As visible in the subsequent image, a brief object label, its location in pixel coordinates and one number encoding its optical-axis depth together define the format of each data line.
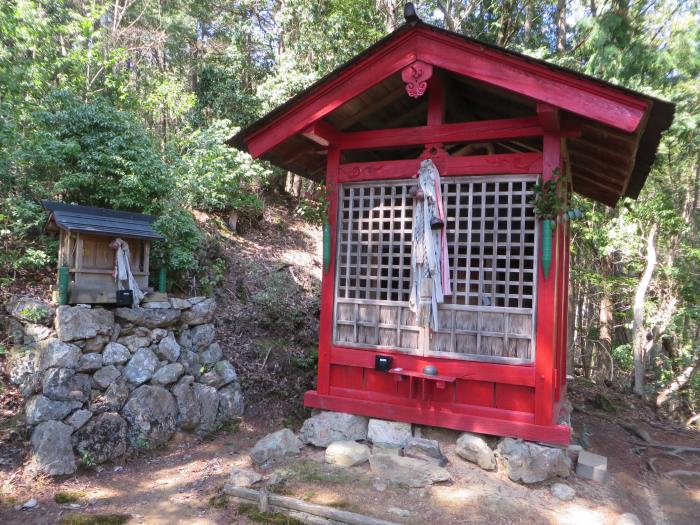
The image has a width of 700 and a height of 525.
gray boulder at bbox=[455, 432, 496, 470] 5.32
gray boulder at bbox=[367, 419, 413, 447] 5.87
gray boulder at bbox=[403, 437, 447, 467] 5.40
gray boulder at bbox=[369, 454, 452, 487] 5.01
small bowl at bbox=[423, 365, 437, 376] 5.64
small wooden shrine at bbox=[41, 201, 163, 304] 6.46
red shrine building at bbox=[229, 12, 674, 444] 5.29
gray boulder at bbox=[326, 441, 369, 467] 5.49
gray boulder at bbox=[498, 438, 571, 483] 5.11
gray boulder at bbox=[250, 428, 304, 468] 5.65
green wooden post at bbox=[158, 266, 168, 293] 7.84
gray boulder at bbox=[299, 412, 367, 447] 6.04
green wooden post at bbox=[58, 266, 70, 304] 6.31
